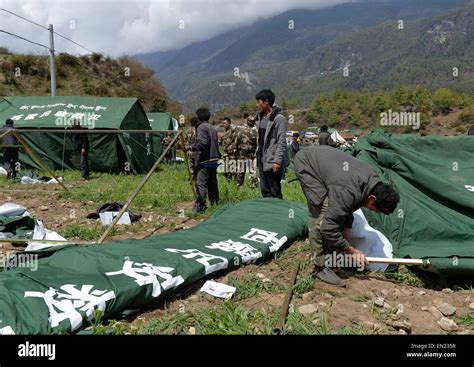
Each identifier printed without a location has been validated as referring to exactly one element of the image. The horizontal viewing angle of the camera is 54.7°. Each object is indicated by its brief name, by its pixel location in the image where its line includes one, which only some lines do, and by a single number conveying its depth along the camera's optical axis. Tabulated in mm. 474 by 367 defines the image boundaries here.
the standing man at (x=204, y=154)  6922
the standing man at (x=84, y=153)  11433
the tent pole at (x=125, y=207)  4774
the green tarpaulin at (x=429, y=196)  4375
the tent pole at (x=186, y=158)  7200
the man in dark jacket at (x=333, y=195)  3475
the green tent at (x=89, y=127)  13109
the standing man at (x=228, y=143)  10414
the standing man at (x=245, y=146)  10219
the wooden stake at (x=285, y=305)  2941
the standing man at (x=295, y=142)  13406
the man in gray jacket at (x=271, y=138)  5582
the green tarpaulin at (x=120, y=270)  2742
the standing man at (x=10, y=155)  10961
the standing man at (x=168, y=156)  15227
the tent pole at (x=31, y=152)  6762
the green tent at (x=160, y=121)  16797
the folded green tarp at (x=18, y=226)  5656
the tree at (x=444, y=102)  58500
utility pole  18641
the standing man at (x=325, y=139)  10562
